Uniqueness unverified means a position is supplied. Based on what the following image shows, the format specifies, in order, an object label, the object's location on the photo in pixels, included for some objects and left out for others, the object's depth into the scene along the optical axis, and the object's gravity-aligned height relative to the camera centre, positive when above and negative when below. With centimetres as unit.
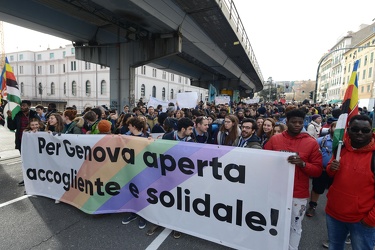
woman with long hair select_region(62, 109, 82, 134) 451 -45
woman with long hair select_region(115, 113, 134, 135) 514 -52
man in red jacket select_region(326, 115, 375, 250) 198 -67
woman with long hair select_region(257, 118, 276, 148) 454 -41
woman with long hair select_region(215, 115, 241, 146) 432 -46
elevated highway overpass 931 +390
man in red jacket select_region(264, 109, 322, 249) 242 -53
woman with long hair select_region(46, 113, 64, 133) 474 -45
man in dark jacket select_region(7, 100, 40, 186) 540 -47
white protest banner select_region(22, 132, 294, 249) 261 -109
